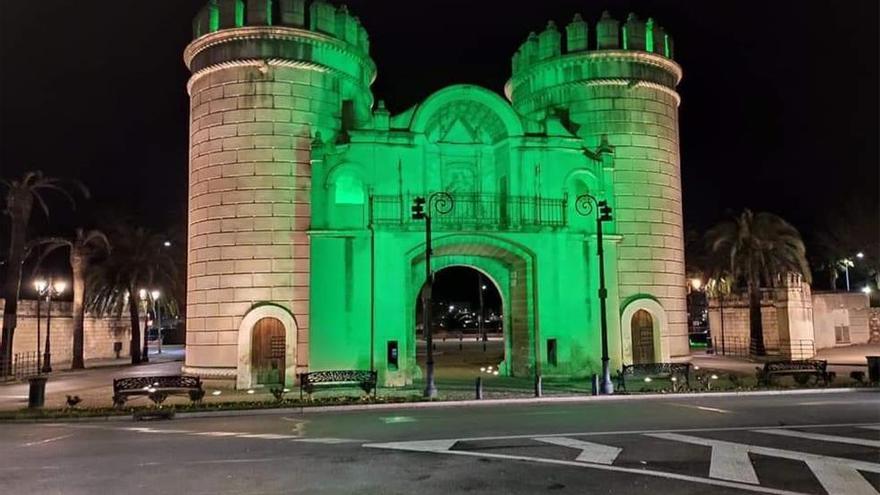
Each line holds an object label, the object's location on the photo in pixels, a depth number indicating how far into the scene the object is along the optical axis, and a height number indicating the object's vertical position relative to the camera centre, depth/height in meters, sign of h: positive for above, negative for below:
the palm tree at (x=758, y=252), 37.47 +3.30
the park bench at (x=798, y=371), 23.20 -1.95
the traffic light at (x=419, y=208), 22.77 +3.63
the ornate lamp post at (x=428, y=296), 21.32 +0.74
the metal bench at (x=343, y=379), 21.94 -1.84
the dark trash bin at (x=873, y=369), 23.28 -1.95
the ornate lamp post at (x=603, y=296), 22.23 +0.67
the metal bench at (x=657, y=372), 23.87 -2.01
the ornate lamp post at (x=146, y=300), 41.44 +1.66
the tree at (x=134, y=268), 37.72 +3.09
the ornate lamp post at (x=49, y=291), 33.09 +1.75
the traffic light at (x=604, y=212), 23.86 +3.57
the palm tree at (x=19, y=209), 31.02 +5.33
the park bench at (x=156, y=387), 19.78 -1.80
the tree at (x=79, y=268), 34.97 +2.96
